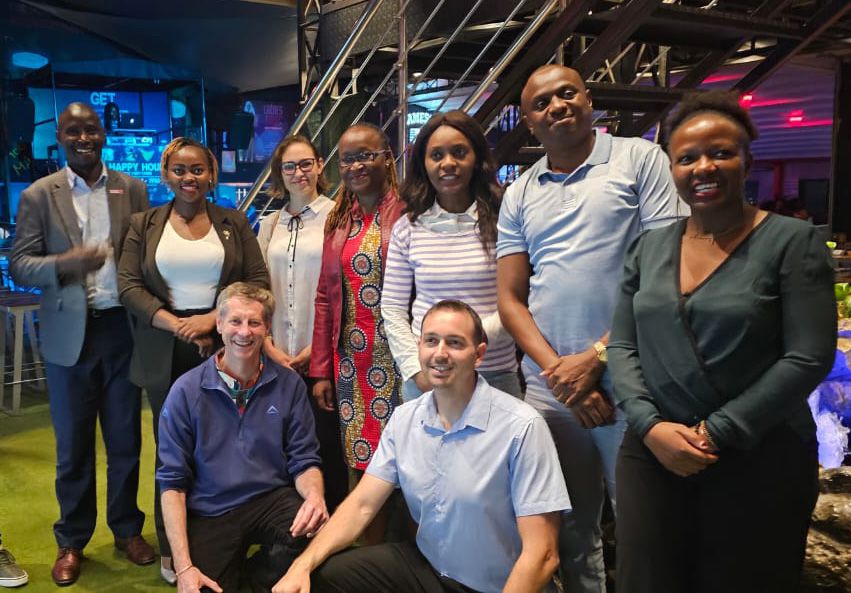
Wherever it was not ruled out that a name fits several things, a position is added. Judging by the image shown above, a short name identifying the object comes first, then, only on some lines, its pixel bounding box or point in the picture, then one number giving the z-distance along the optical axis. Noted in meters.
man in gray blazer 2.74
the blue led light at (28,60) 7.38
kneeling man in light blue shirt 1.81
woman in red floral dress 2.52
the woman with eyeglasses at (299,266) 2.78
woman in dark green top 1.39
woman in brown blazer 2.67
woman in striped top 2.19
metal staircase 3.27
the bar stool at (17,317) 5.11
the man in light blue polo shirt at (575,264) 1.85
